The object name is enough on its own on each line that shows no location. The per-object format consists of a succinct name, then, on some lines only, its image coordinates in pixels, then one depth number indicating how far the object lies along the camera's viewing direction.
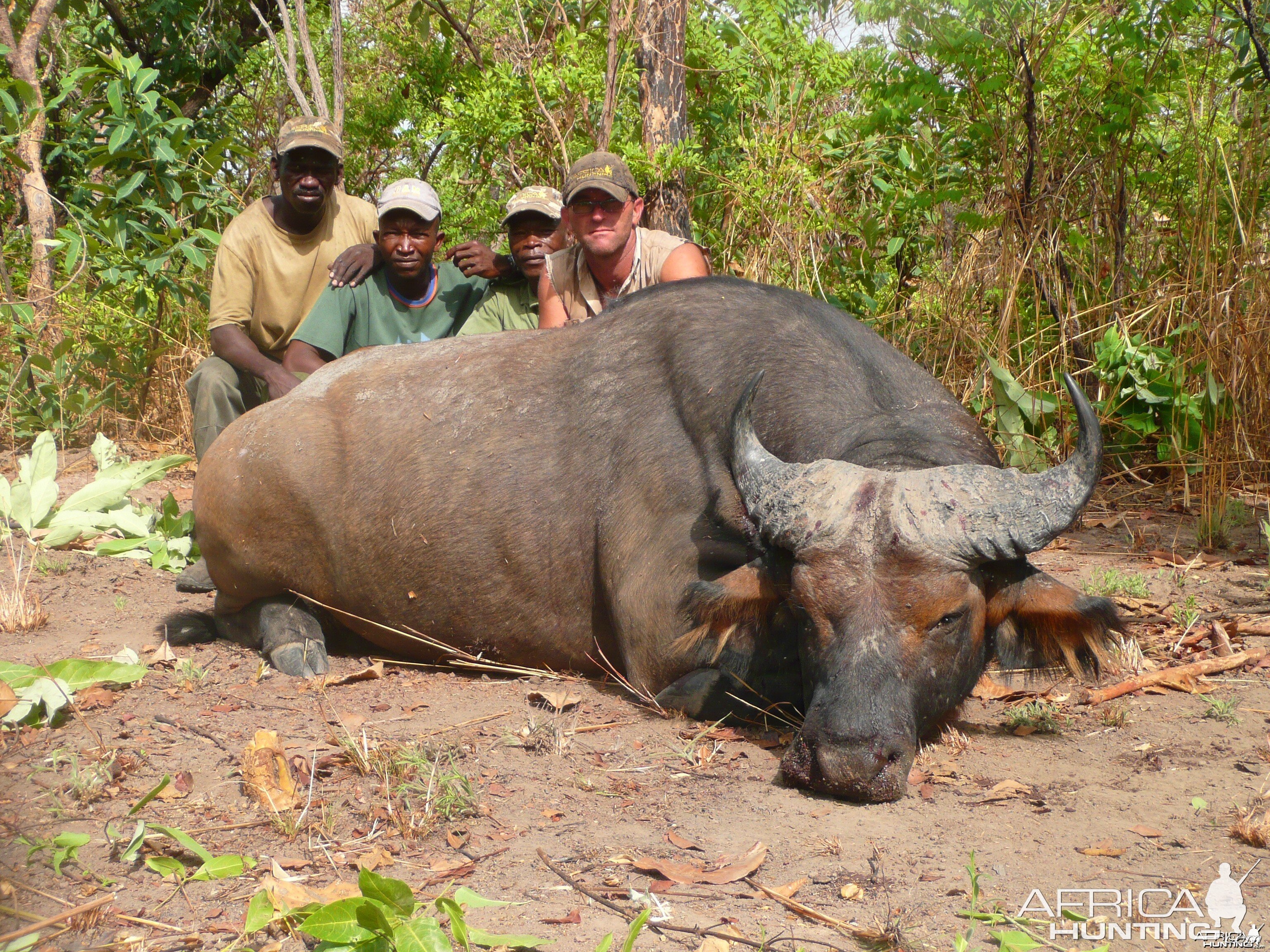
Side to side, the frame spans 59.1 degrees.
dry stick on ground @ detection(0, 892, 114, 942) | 2.22
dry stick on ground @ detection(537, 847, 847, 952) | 2.39
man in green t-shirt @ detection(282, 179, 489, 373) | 6.30
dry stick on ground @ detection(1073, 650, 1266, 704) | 4.05
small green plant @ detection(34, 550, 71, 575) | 5.87
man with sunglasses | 5.64
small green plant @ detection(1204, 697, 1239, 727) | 3.78
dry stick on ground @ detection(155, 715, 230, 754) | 3.54
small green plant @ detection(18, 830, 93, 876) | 2.67
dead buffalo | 3.24
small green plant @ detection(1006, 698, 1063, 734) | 3.78
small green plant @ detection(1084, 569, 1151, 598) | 5.09
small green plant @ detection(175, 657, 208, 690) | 4.23
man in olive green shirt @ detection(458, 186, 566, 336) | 6.54
